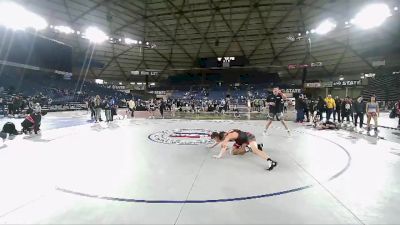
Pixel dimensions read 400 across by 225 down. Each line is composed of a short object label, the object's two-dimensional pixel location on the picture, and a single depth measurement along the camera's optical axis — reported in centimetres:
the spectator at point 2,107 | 2219
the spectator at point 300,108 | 1695
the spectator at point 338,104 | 1644
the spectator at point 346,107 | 1544
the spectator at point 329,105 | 1555
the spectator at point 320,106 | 1588
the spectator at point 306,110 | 1714
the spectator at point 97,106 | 1633
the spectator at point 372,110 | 1163
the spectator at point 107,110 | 1624
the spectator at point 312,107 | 1648
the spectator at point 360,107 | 1296
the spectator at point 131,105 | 2192
